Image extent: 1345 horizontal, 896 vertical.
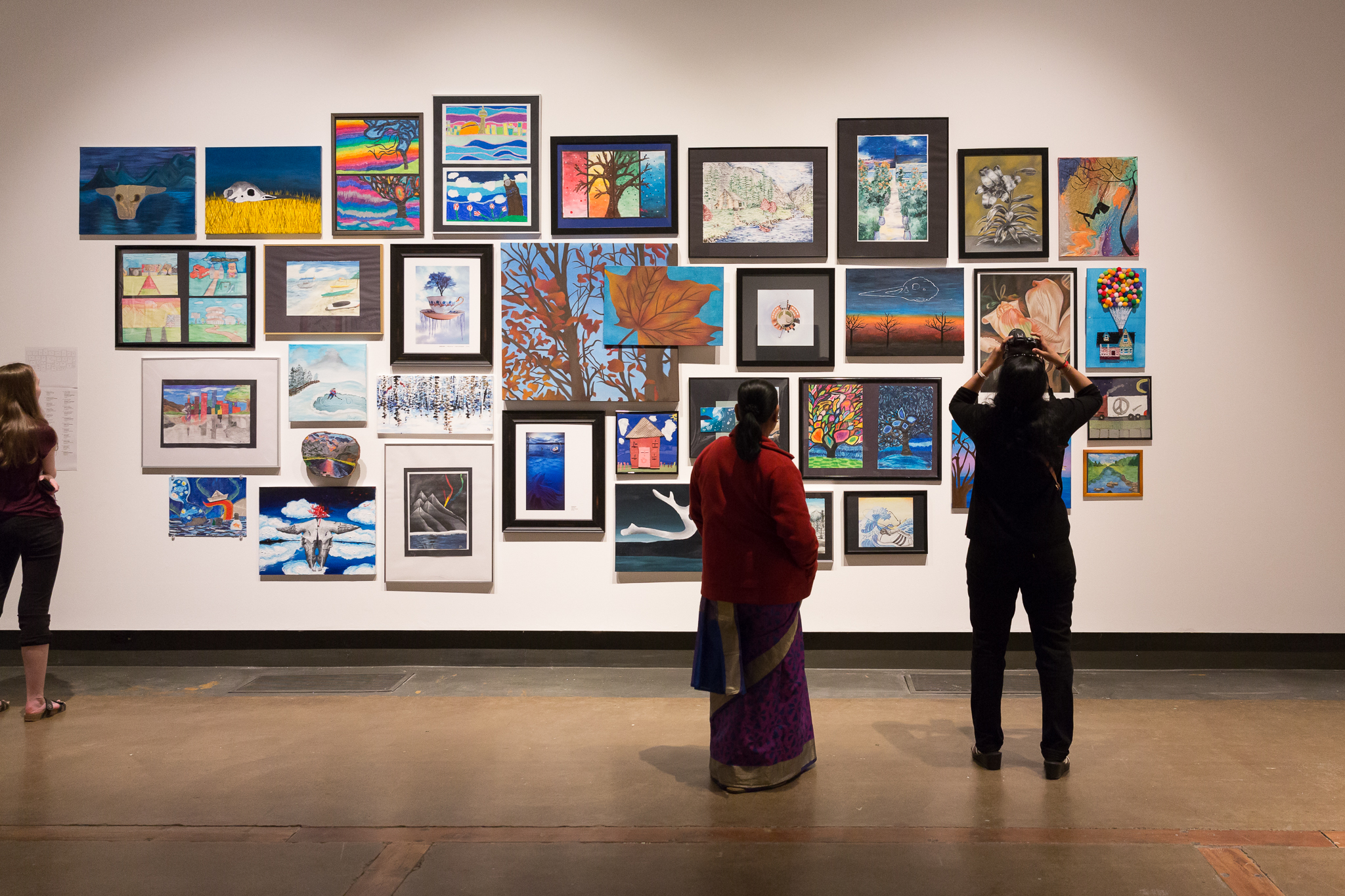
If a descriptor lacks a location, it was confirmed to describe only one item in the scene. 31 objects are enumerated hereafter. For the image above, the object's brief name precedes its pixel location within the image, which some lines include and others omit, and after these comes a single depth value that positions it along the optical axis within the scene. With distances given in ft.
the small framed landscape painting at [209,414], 16.34
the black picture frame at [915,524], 16.07
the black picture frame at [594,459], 16.20
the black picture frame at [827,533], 16.03
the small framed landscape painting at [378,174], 16.08
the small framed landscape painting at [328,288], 16.24
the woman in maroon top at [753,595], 10.18
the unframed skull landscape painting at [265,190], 16.17
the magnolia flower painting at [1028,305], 15.87
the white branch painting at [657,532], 16.20
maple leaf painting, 15.94
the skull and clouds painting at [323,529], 16.31
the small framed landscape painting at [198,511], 16.40
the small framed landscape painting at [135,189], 16.25
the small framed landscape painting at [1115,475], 15.99
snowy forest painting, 16.25
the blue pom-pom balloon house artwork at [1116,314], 15.85
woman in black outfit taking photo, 10.53
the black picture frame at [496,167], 16.01
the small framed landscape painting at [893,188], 15.89
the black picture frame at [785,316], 16.03
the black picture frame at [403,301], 16.17
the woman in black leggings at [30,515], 13.07
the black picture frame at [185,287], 16.29
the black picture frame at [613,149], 15.99
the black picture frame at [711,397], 16.11
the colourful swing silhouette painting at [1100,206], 15.84
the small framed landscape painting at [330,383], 16.28
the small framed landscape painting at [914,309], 16.01
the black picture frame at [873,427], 16.07
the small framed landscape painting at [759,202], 15.97
